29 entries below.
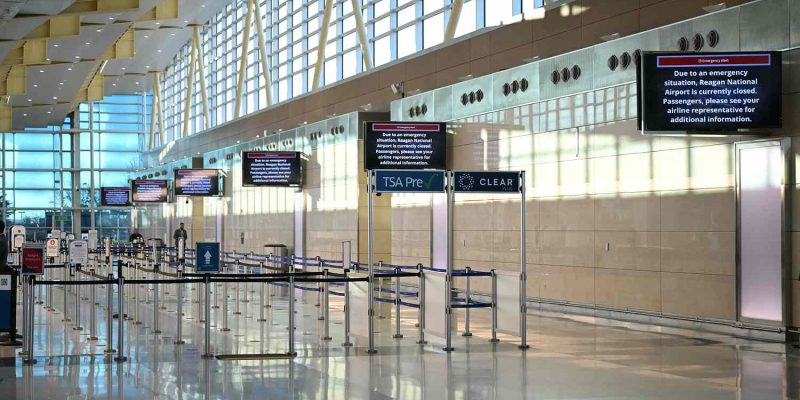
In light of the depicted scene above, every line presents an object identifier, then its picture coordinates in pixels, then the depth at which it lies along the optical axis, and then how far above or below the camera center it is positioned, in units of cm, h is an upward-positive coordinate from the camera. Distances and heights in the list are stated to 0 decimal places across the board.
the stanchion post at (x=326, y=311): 1532 -149
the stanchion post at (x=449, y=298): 1386 -112
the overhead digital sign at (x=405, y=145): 2172 +154
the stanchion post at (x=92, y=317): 1630 -165
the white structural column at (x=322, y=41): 3756 +653
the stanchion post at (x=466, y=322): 1562 -162
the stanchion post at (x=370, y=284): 1401 -93
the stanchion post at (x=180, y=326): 1461 -156
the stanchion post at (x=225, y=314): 1678 -166
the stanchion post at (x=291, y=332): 1315 -150
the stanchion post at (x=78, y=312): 1704 -164
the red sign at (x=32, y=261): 1474 -65
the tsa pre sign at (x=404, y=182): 1409 +47
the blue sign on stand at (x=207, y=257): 1440 -58
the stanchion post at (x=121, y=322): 1270 -139
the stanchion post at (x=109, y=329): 1351 -151
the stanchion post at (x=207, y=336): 1294 -152
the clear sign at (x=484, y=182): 1445 +49
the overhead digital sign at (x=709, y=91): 1438 +179
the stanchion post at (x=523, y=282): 1416 -93
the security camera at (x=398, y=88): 2800 +352
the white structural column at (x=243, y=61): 4816 +740
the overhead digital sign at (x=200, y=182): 4706 +157
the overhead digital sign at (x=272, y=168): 3522 +169
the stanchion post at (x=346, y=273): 1431 -86
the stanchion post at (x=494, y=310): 1489 -137
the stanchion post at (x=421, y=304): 1453 -127
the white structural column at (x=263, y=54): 4569 +726
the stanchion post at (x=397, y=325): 1543 -165
